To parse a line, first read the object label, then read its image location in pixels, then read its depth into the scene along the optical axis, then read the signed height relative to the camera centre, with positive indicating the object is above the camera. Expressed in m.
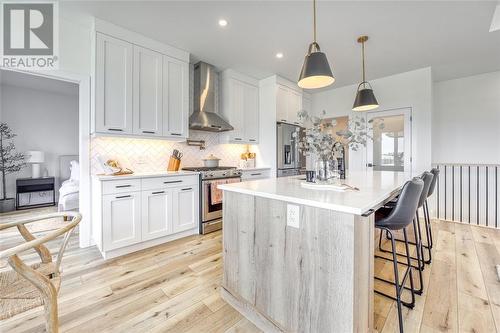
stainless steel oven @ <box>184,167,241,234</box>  3.26 -0.53
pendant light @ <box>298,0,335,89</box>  1.77 +0.81
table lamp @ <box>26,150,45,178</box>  4.89 +0.13
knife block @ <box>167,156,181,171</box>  3.36 +0.03
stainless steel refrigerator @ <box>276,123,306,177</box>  4.40 +0.24
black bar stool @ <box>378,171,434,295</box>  1.85 -0.39
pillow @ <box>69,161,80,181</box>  4.77 -0.11
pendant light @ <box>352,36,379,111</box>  2.91 +0.88
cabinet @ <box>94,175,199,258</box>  2.48 -0.57
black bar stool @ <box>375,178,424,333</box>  1.44 -0.31
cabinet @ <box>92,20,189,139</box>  2.62 +1.05
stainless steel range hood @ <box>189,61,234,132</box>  3.62 +1.13
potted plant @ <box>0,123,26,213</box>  4.52 +0.13
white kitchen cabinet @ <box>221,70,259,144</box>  4.06 +1.14
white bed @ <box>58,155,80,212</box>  4.03 -0.35
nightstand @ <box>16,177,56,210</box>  4.75 -0.48
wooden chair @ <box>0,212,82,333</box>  0.93 -0.60
